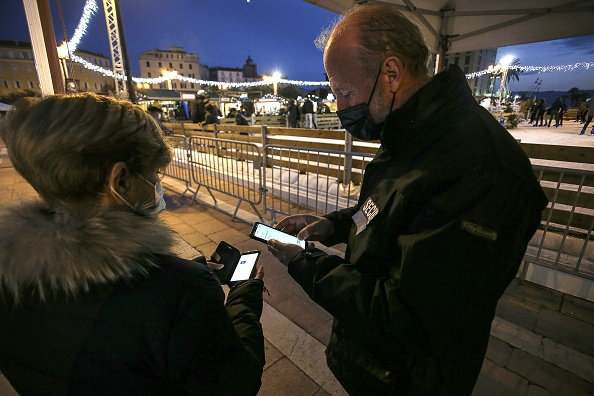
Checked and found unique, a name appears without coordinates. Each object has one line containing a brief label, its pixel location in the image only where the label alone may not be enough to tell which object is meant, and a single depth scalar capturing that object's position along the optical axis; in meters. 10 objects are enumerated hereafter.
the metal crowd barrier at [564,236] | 2.95
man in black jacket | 0.88
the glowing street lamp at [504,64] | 23.22
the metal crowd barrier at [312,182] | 4.89
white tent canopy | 3.96
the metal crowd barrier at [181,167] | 6.53
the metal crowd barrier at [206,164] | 5.82
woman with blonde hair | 0.76
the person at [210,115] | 10.47
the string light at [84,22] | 10.88
